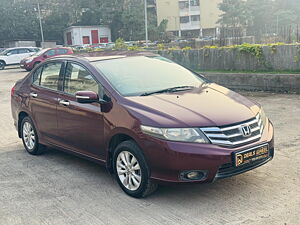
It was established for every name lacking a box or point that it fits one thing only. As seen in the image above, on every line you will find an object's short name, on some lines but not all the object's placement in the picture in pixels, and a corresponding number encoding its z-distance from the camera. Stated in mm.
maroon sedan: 3245
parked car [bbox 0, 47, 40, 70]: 23958
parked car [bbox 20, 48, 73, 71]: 19713
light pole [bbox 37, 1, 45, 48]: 44404
